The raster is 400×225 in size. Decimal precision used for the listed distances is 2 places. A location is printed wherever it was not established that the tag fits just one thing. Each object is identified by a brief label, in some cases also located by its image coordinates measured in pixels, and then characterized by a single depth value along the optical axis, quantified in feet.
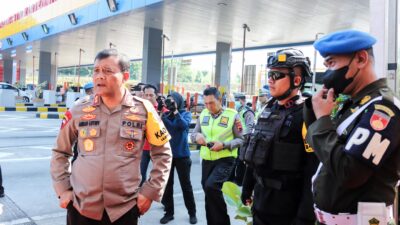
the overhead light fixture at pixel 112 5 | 45.14
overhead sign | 57.02
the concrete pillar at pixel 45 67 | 88.58
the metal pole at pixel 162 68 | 56.15
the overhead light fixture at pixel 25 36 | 73.92
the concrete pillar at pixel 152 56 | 53.78
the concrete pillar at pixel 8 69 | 113.91
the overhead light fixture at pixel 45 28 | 64.30
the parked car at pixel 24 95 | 90.91
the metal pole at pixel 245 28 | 51.31
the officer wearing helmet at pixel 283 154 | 7.75
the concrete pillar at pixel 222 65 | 67.77
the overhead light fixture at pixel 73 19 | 54.60
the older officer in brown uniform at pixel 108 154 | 8.11
